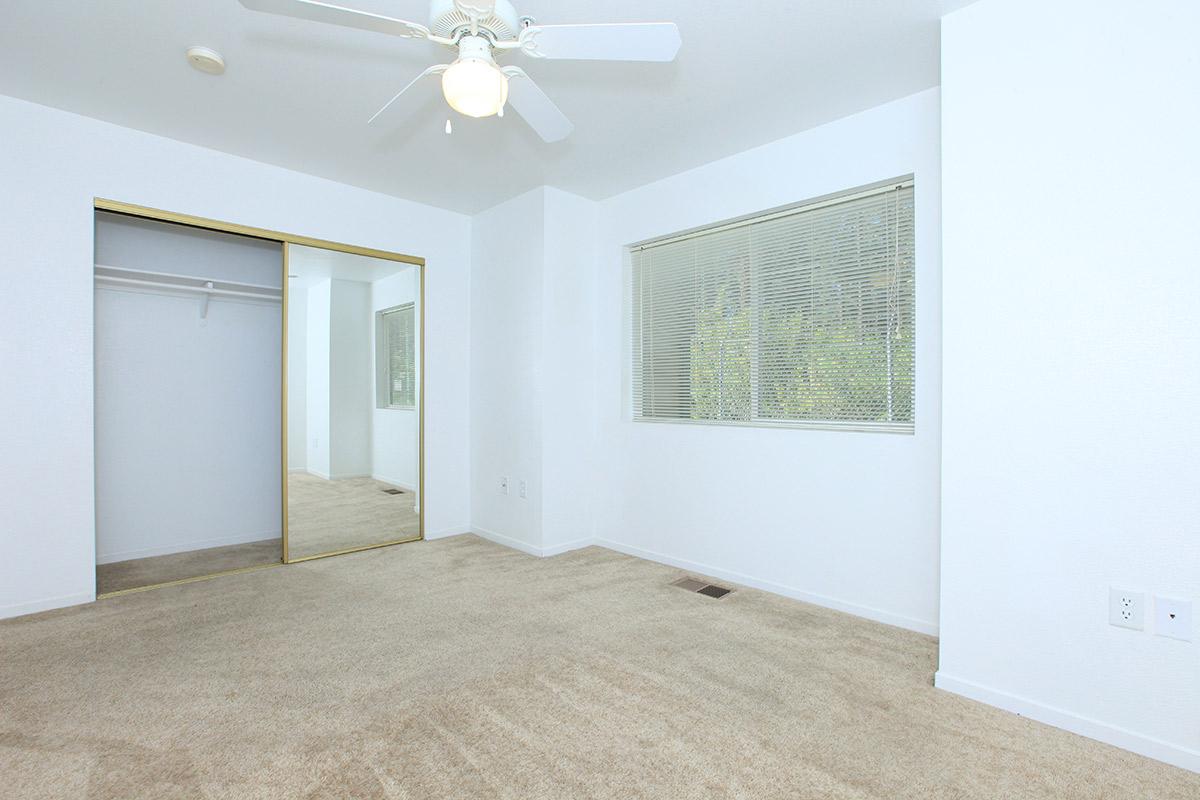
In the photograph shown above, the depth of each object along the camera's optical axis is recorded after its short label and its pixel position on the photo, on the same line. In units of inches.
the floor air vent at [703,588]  125.8
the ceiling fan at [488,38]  61.9
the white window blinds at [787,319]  110.0
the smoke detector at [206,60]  92.6
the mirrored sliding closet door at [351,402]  148.9
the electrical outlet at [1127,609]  69.5
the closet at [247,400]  143.5
